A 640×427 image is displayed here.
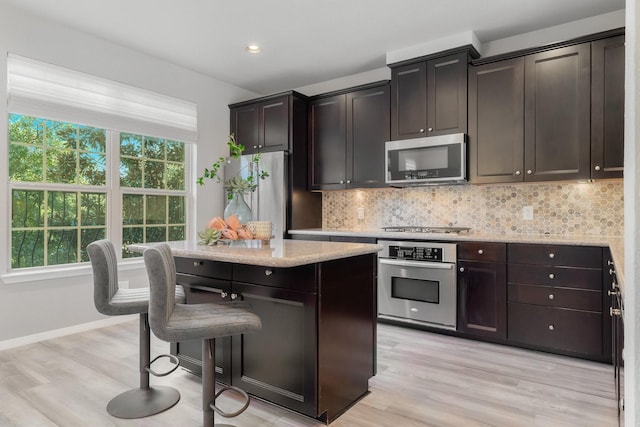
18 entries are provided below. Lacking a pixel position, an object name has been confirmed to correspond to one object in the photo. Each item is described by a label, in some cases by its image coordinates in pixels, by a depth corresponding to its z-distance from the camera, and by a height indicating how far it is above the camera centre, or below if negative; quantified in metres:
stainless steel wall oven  3.39 -0.63
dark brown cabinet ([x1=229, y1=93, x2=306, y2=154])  4.55 +1.11
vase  2.58 +0.02
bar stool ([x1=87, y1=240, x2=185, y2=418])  2.03 -0.52
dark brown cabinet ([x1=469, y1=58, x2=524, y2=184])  3.35 +0.81
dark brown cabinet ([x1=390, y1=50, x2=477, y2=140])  3.58 +1.12
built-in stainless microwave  3.56 +0.51
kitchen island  1.92 -0.54
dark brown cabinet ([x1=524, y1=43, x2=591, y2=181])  3.07 +0.81
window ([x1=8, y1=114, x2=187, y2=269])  3.32 +0.23
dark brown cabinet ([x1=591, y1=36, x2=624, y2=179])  2.94 +0.81
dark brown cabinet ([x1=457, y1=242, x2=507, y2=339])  3.17 -0.63
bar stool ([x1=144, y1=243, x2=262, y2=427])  1.59 -0.46
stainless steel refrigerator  4.45 +0.20
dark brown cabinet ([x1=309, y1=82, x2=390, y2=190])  4.15 +0.85
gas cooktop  3.75 -0.16
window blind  3.24 +1.06
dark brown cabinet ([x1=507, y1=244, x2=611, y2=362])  2.80 -0.66
